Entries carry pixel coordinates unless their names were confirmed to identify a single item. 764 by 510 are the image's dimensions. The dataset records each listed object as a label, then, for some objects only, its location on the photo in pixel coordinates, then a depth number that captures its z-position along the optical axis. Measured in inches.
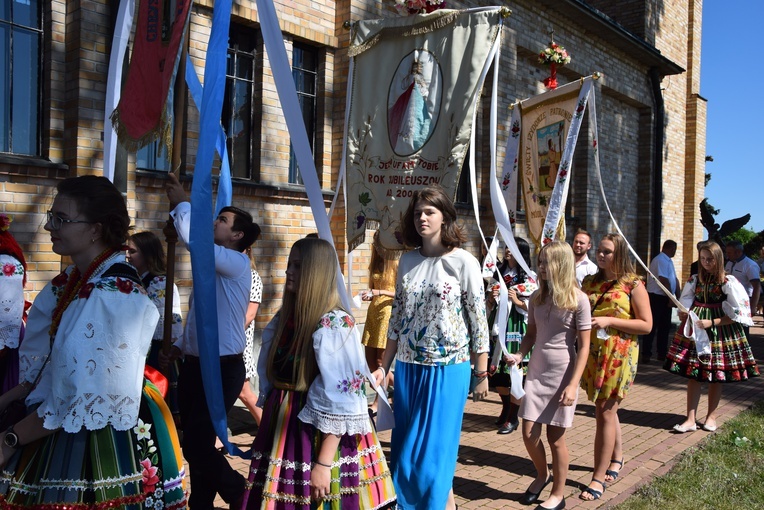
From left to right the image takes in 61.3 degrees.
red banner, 120.2
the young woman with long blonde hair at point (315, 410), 105.6
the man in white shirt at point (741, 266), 405.9
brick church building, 224.2
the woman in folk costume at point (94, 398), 83.1
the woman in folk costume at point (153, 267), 167.6
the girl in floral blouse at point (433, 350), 141.1
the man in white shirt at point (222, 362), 141.0
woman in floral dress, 187.8
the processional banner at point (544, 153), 224.8
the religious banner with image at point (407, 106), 158.9
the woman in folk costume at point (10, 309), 156.9
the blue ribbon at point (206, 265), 100.2
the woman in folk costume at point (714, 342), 253.3
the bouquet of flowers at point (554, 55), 260.8
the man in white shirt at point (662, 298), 422.0
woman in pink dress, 167.9
